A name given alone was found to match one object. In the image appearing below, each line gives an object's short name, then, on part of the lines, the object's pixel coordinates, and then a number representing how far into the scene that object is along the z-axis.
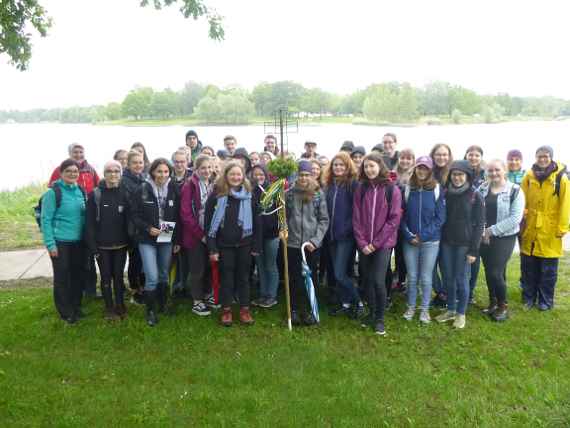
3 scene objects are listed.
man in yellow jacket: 5.85
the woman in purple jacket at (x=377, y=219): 5.29
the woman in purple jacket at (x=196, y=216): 5.52
